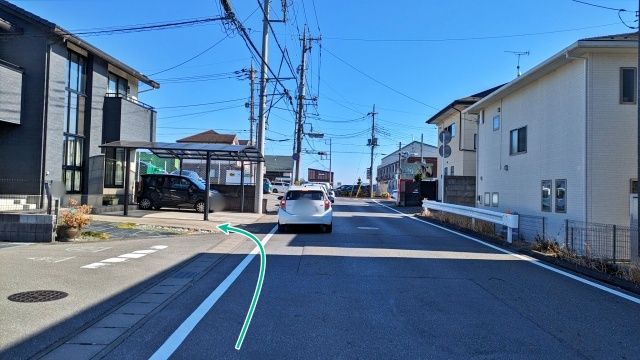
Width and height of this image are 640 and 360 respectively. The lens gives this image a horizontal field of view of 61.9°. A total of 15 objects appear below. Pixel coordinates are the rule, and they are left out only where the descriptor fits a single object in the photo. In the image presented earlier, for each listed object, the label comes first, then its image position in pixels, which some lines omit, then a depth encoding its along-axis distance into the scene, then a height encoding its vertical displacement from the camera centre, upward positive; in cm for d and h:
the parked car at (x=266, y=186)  5201 +52
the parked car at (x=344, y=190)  6589 +39
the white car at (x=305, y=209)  1655 -52
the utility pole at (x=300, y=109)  4003 +631
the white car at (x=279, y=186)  6245 +67
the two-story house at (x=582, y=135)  1466 +188
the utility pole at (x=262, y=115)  2430 +352
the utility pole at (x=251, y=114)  4423 +650
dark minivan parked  2377 -15
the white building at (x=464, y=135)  3440 +398
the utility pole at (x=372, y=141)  6098 +642
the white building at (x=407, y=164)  6396 +463
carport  1903 +153
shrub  1251 -73
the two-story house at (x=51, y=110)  1767 +277
